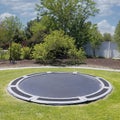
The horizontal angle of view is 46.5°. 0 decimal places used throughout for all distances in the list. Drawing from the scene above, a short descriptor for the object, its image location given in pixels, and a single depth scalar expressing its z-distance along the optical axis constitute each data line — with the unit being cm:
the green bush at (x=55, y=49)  1095
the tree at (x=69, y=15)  1514
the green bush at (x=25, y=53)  1217
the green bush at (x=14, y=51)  1193
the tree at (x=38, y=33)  1569
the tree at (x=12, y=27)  1989
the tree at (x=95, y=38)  1467
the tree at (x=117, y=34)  1321
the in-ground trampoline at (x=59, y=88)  558
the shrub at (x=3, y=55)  1292
